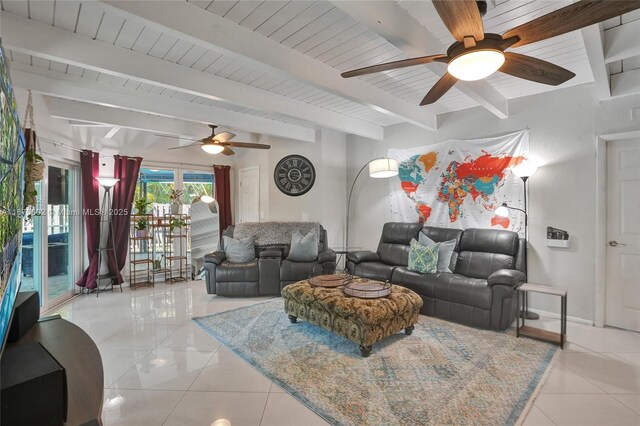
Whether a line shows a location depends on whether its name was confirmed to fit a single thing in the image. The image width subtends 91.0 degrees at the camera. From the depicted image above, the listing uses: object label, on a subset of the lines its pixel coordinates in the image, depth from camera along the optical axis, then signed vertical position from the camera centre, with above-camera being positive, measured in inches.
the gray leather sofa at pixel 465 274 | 124.8 -30.2
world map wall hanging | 154.3 +14.6
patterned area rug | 77.7 -49.0
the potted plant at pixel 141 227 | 205.3 -9.7
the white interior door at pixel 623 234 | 126.6 -11.0
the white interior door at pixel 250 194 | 241.9 +13.3
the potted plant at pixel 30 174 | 74.0 +9.3
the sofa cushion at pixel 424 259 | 150.3 -23.9
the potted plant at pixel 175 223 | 217.2 -8.0
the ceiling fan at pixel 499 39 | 58.4 +36.8
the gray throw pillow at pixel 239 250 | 185.0 -23.0
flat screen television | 43.3 +3.1
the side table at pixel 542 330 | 112.3 -45.1
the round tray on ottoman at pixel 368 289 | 113.7 -30.1
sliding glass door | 149.4 -13.7
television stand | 47.3 -28.2
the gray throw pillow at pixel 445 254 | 152.9 -21.9
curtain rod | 153.6 +36.1
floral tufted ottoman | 103.5 -36.1
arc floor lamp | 172.6 +23.3
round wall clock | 222.1 +25.6
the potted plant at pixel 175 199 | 220.8 +9.3
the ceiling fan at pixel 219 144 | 166.4 +37.7
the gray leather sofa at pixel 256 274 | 174.9 -35.4
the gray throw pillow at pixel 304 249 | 182.9 -22.6
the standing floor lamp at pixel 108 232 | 188.5 -12.4
